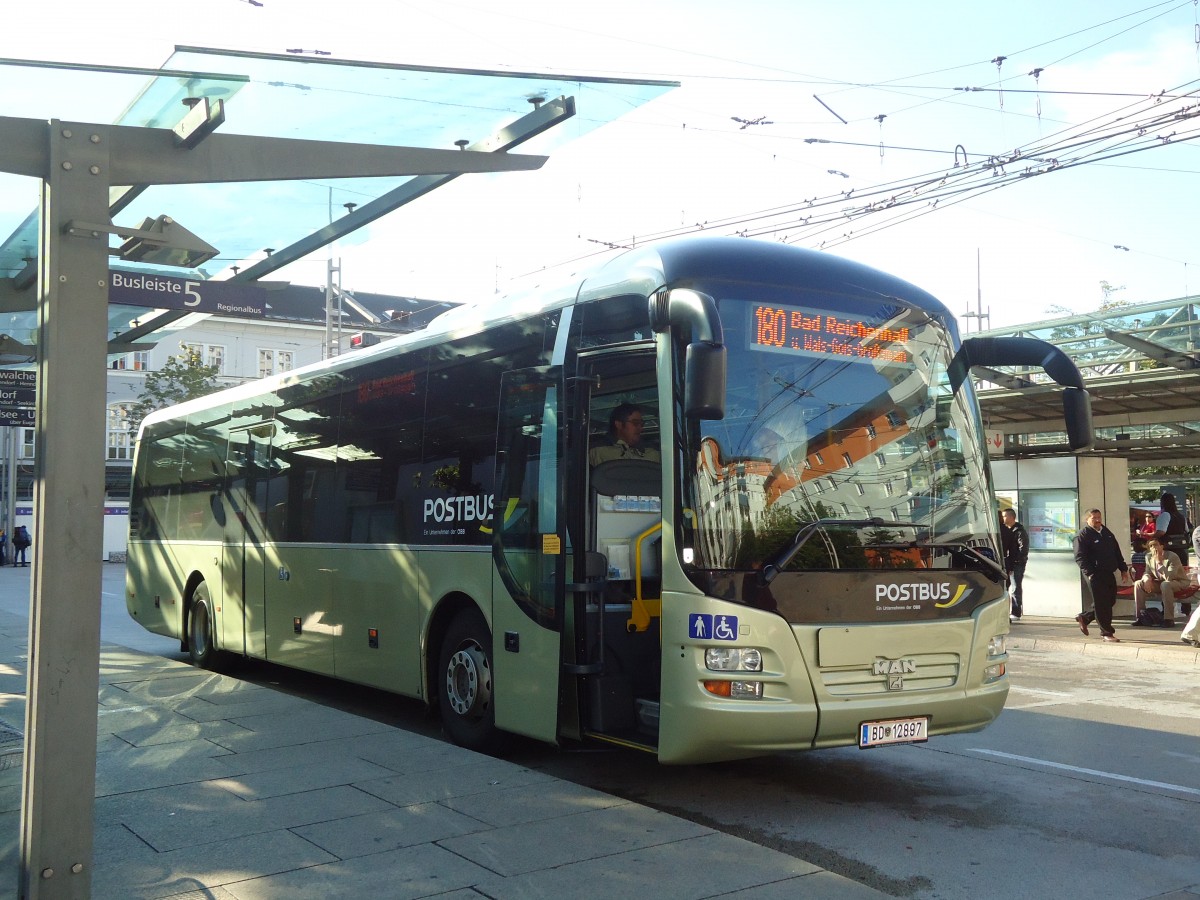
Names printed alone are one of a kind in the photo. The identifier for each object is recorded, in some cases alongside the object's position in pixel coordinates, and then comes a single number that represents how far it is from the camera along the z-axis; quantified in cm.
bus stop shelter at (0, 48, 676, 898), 417
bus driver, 723
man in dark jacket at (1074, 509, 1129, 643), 1645
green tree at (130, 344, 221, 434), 4919
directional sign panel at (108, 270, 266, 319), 791
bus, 657
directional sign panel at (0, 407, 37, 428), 2287
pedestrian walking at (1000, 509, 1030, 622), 1803
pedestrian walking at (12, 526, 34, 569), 4972
